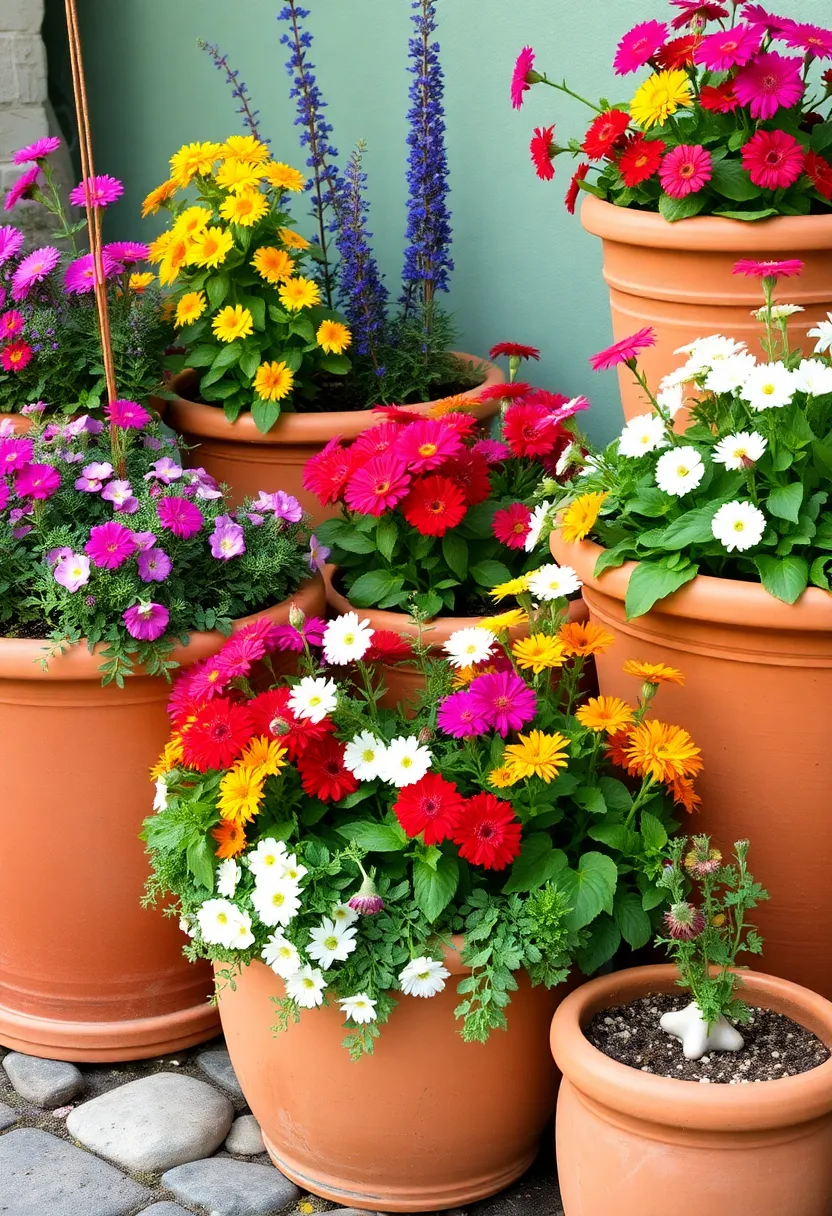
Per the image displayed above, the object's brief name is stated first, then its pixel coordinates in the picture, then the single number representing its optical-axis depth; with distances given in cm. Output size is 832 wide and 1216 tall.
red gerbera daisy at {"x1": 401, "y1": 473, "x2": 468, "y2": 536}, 224
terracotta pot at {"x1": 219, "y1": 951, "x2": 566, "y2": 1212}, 189
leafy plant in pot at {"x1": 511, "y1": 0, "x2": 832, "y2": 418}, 213
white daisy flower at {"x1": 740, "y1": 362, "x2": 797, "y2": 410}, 184
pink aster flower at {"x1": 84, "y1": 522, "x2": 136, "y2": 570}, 214
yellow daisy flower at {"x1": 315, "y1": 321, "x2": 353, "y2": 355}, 275
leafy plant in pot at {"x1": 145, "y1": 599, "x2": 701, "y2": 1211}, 183
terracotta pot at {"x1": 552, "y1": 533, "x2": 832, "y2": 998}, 183
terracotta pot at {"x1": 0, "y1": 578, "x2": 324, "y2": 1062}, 220
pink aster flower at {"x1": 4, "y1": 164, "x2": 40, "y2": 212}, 277
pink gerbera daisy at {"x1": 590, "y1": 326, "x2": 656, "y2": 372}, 189
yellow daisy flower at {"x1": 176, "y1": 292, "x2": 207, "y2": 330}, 276
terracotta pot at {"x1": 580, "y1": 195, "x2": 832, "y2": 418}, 216
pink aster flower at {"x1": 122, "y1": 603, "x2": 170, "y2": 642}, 213
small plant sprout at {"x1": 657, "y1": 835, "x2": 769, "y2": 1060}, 171
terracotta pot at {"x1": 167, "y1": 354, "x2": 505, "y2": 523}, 275
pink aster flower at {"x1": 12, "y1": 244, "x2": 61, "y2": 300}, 269
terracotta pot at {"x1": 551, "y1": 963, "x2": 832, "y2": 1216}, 158
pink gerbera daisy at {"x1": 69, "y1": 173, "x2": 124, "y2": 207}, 255
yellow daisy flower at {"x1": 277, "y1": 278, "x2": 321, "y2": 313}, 271
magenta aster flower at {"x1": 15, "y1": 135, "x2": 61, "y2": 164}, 273
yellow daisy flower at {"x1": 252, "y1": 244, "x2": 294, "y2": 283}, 273
